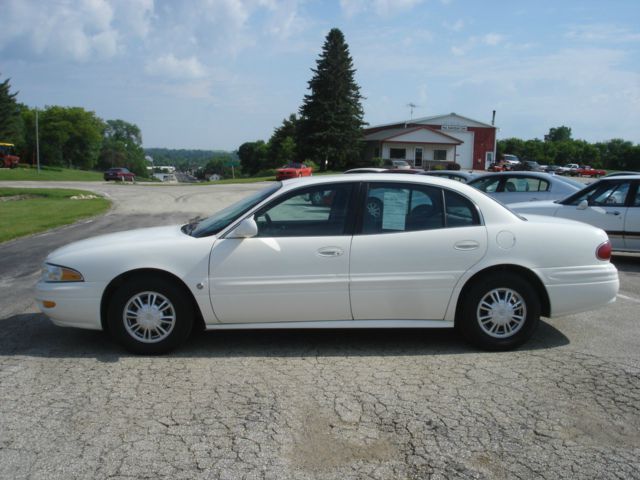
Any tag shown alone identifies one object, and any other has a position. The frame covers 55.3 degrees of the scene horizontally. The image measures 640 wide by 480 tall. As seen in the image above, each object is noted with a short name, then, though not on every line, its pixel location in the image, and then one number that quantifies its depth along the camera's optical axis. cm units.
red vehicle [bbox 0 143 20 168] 6075
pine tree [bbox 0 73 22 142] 7944
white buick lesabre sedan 527
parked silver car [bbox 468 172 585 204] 1296
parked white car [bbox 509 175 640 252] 995
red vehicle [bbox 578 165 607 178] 6662
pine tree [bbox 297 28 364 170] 6081
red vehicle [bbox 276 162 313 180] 4491
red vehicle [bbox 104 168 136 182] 5291
